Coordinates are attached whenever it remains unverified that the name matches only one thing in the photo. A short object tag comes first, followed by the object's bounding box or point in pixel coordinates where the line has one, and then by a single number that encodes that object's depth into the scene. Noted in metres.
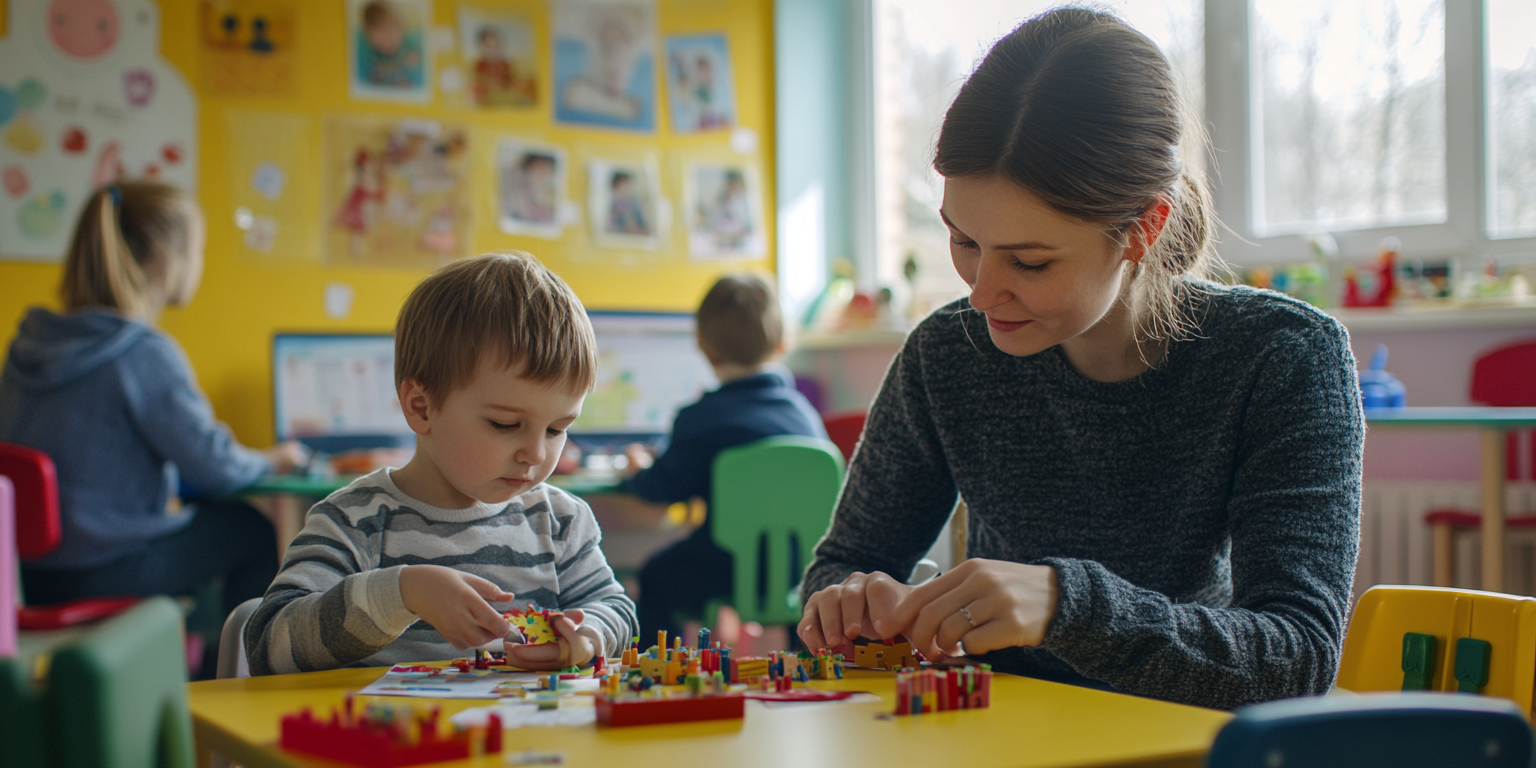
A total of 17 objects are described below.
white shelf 2.63
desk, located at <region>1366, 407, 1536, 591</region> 2.14
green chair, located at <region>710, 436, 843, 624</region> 2.45
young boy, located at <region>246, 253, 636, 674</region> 1.11
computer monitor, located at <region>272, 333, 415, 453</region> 3.14
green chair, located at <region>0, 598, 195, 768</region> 0.56
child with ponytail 2.44
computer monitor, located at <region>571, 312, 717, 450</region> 3.34
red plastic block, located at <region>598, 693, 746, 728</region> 0.74
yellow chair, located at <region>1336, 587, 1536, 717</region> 0.99
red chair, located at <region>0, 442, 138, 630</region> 2.17
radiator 2.73
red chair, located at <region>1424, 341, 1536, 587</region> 2.62
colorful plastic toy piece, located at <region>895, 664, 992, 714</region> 0.79
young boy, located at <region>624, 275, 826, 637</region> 2.63
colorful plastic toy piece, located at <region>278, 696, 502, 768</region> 0.63
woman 0.93
